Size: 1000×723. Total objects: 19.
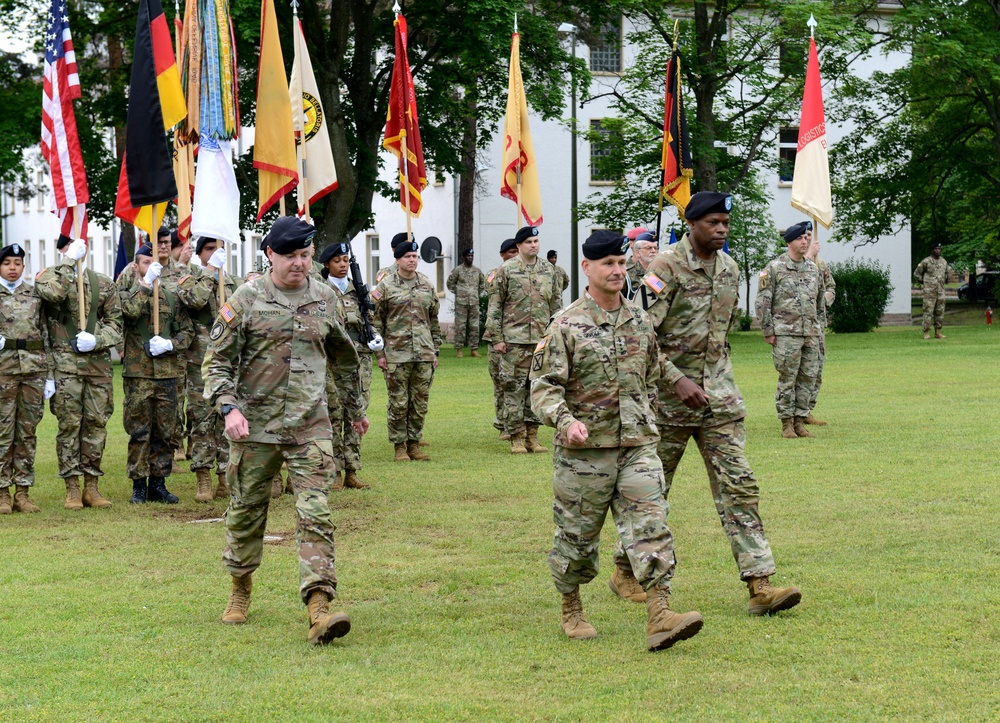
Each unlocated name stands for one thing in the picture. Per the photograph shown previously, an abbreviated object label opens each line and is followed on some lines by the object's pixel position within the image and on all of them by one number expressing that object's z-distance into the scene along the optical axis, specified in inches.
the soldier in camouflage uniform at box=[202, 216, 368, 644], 290.8
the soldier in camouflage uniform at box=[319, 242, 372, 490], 492.1
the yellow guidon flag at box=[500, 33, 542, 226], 683.4
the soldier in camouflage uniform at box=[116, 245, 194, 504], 473.1
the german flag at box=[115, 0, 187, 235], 466.3
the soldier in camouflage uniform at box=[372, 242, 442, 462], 568.4
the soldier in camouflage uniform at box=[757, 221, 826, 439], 613.6
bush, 1504.7
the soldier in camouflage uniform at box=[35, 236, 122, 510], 457.1
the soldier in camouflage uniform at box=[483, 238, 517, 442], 633.7
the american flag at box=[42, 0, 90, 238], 483.8
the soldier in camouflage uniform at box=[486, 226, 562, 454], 580.7
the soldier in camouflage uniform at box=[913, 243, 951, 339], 1189.7
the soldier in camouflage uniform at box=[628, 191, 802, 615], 289.9
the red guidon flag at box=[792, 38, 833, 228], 600.7
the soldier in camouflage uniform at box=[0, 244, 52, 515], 450.9
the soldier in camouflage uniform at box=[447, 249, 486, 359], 1243.2
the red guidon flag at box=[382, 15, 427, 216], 634.8
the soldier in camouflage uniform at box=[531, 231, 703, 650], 268.1
